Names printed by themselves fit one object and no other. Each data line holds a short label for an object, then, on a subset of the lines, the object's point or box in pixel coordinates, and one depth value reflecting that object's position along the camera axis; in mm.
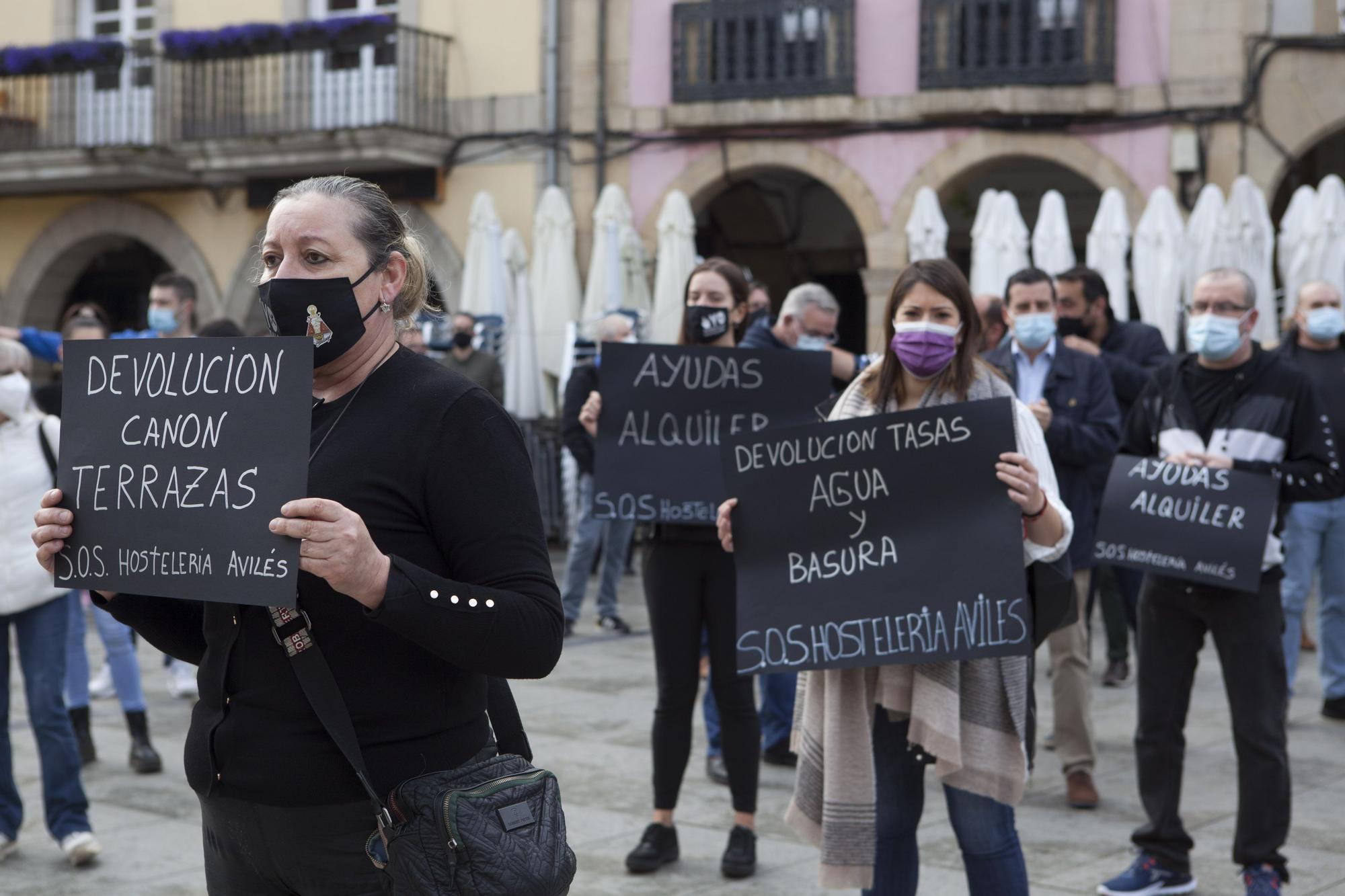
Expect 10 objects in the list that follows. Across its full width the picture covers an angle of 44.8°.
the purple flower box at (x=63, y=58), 19859
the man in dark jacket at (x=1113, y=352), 7773
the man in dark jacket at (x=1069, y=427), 6379
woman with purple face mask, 3871
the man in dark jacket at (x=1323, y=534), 8141
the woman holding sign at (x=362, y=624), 2561
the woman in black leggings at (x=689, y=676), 5453
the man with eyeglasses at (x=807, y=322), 7055
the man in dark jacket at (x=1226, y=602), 4984
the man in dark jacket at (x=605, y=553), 9422
